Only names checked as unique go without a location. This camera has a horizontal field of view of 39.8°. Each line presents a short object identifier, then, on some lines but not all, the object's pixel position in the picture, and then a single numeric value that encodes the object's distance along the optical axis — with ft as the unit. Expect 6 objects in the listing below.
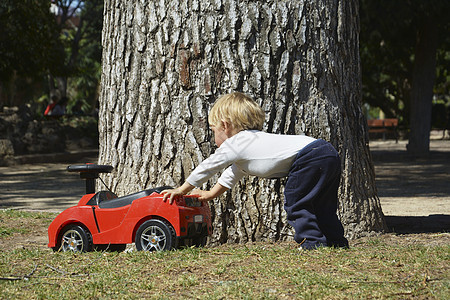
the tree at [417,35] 52.21
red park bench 97.78
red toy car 13.04
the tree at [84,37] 87.69
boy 13.07
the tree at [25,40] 65.41
